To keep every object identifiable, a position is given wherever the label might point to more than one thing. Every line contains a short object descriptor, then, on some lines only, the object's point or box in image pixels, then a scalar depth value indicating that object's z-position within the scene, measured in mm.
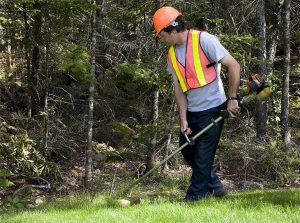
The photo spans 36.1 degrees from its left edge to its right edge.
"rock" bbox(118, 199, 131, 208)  5768
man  5484
